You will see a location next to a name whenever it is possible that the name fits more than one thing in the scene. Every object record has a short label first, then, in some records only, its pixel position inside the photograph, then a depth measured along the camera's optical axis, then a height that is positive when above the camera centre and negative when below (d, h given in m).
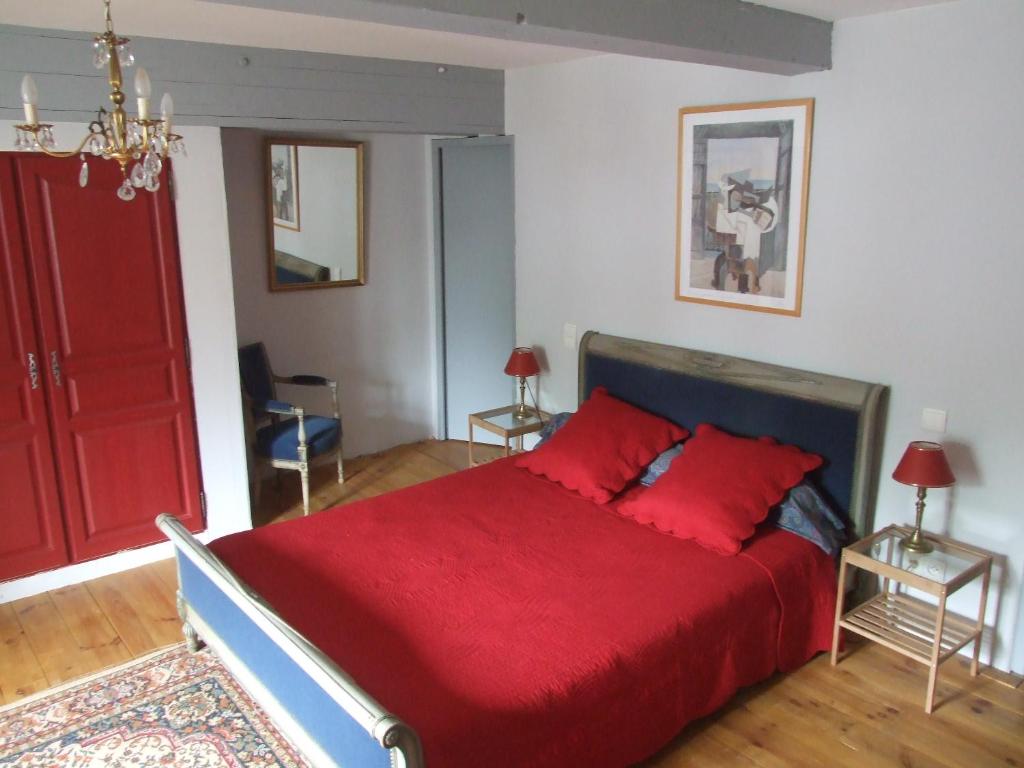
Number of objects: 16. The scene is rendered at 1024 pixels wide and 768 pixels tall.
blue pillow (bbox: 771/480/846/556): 3.01 -1.10
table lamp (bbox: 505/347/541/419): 4.32 -0.75
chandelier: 2.00 +0.23
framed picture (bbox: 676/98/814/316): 3.19 +0.06
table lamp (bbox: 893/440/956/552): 2.73 -0.83
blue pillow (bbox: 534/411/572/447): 3.98 -0.99
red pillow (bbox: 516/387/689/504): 3.46 -0.98
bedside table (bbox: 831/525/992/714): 2.69 -1.38
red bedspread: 2.17 -1.20
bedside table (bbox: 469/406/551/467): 4.24 -1.05
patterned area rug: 2.58 -1.64
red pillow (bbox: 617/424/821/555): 2.97 -1.01
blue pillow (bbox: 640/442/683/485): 3.48 -1.04
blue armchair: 4.21 -1.08
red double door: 3.34 -0.61
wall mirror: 4.52 +0.05
